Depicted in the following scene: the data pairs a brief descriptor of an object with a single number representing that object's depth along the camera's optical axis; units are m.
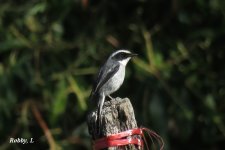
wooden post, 8.98
